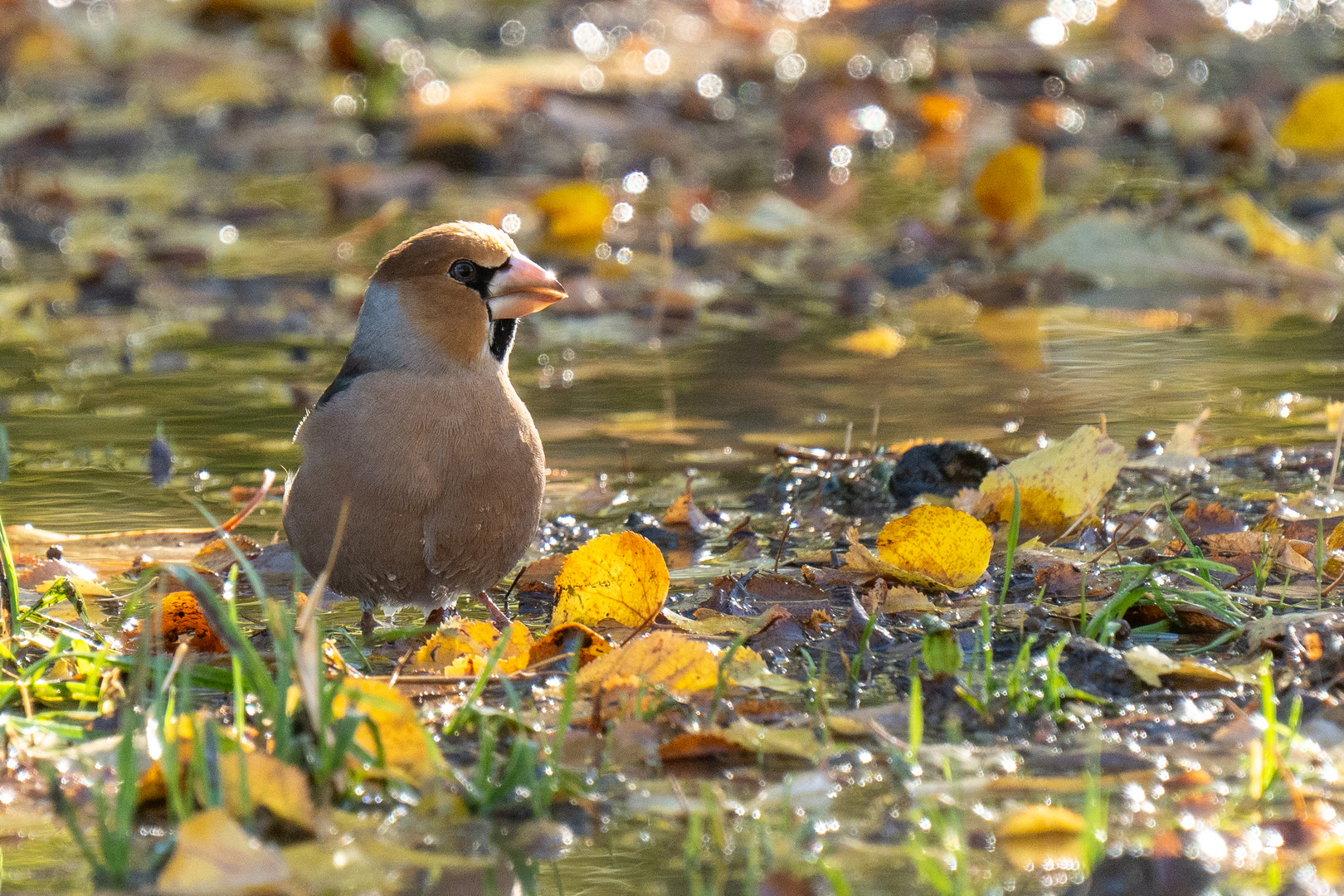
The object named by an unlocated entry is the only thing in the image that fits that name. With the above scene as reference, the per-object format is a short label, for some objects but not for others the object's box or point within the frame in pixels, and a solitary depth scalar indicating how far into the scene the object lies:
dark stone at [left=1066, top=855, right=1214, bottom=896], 4.96
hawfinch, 7.82
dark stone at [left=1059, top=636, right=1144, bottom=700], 6.75
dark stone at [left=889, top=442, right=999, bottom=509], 9.85
